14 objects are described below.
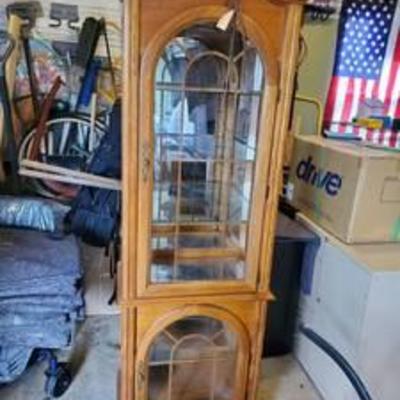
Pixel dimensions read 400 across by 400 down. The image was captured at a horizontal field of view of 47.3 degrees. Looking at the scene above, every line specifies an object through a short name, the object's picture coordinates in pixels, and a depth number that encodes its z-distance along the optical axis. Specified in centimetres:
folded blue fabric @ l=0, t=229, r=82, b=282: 184
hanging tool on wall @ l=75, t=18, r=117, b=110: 267
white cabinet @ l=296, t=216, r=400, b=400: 170
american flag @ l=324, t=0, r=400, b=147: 265
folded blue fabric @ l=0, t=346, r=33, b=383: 185
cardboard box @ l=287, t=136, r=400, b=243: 186
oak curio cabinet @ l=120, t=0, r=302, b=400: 134
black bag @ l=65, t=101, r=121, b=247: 240
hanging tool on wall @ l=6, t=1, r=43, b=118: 261
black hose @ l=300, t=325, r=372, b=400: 104
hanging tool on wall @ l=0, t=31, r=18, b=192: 254
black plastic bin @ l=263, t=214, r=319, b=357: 211
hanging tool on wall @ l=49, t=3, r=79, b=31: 267
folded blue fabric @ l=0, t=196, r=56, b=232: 228
